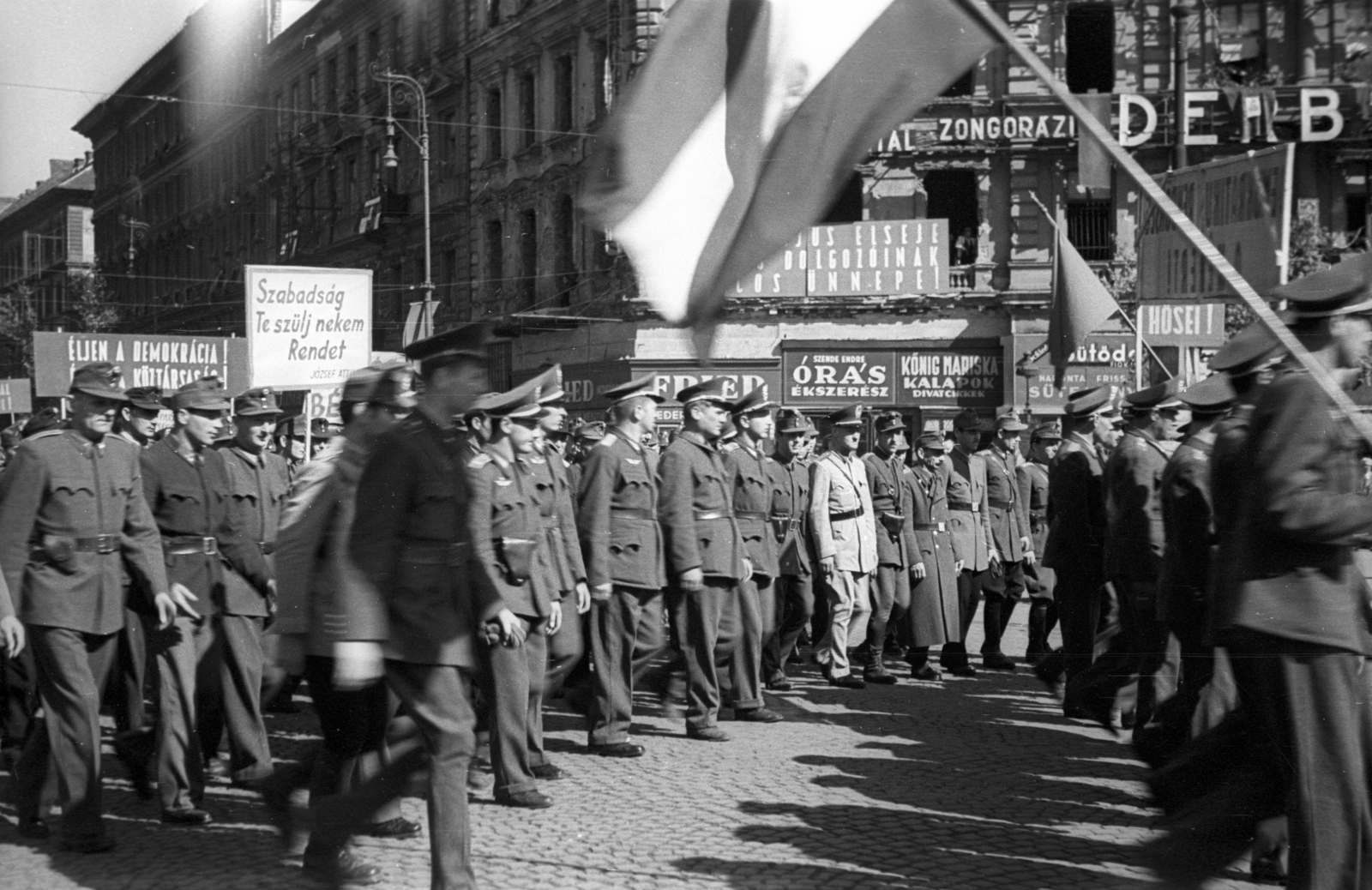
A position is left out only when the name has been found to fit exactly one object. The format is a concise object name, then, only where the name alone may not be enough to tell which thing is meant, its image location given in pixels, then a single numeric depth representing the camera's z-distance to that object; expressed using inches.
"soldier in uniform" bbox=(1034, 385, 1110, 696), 408.2
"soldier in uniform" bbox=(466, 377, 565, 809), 304.3
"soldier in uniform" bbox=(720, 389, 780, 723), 409.4
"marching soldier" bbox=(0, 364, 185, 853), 271.6
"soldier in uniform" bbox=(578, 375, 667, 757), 367.9
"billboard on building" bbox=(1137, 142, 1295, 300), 341.1
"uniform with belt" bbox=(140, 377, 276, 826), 319.6
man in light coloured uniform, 471.2
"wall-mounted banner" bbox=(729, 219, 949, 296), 1280.8
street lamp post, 1140.1
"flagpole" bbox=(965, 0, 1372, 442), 178.4
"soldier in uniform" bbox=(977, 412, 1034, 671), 539.5
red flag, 586.6
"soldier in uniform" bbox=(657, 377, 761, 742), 383.9
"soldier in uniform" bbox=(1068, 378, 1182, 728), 325.1
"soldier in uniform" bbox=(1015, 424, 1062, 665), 531.5
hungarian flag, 198.5
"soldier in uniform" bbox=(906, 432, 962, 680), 501.7
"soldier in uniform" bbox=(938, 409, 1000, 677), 527.2
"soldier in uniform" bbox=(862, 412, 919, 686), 492.7
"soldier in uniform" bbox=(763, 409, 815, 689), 494.0
